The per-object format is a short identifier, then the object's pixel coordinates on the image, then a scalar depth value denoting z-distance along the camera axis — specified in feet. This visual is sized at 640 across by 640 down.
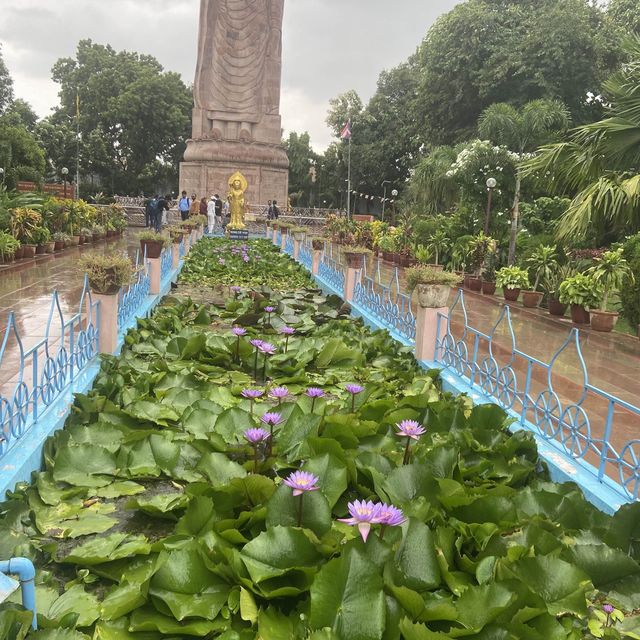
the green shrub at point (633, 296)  27.84
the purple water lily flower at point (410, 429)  8.55
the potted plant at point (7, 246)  37.93
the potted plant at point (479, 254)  42.04
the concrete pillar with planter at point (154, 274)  24.99
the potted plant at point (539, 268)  34.91
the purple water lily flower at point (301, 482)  6.47
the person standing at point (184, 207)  71.15
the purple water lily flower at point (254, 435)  8.52
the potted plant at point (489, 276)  40.37
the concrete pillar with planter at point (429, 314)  16.20
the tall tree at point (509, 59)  76.95
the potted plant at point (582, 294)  29.17
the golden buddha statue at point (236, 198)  63.98
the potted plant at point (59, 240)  49.44
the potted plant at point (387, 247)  60.13
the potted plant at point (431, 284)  15.92
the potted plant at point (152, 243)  24.77
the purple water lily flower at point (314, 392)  10.12
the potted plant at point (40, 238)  44.96
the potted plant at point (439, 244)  50.62
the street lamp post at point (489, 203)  46.21
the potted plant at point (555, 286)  32.01
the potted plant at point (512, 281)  35.91
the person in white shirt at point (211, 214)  69.67
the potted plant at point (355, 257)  25.89
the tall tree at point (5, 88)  116.37
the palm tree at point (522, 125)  54.70
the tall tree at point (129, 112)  120.47
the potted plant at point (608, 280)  28.02
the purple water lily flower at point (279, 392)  10.36
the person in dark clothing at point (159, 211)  64.28
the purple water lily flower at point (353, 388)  10.93
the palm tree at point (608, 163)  26.07
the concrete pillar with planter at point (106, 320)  15.08
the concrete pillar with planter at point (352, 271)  25.93
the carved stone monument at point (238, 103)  91.61
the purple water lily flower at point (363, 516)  5.15
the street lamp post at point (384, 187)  123.50
